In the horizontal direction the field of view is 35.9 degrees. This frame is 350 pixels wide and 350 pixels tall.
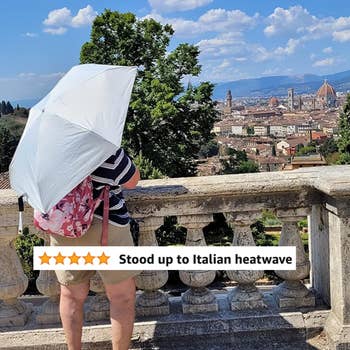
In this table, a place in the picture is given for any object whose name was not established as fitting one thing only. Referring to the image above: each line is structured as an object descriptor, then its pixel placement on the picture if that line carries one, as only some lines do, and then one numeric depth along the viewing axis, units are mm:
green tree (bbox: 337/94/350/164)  45638
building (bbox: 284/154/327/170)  72688
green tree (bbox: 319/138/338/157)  91206
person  2785
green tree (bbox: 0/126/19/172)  60312
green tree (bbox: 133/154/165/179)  24142
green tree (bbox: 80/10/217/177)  28672
